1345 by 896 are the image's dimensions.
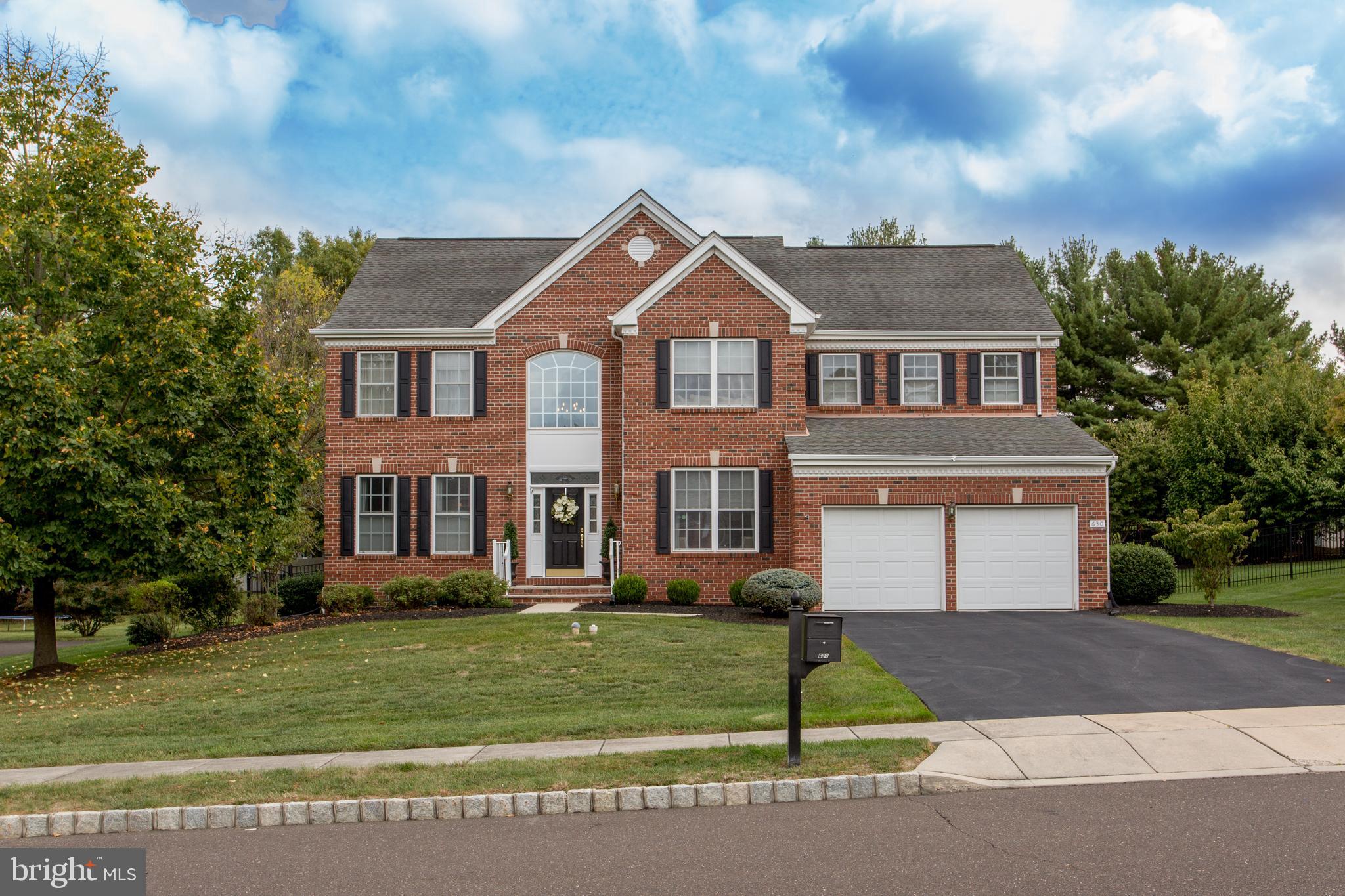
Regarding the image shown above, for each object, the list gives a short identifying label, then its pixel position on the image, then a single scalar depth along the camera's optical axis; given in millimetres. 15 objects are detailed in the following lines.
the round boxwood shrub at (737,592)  20516
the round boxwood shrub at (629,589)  21312
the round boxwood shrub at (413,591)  21653
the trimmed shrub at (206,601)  21500
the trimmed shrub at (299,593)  24422
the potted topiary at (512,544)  22969
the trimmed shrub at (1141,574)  20797
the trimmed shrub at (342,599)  22000
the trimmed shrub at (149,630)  20469
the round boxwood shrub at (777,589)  18266
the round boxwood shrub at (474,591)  21250
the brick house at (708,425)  20734
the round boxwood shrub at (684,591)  21234
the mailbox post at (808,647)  8820
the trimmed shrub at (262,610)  21500
